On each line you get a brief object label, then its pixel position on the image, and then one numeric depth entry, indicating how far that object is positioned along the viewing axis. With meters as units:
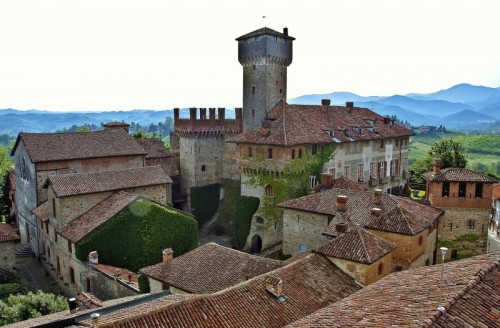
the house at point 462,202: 36.19
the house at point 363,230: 23.08
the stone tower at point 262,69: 48.19
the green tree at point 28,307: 25.25
